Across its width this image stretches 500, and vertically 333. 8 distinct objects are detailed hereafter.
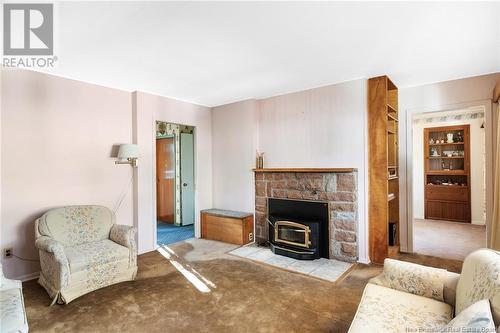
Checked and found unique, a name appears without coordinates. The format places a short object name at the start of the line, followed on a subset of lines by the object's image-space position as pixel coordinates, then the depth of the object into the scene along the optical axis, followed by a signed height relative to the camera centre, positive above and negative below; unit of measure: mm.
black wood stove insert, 3537 -889
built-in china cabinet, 5750 -193
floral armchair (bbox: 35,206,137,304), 2455 -847
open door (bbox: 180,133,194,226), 5704 -262
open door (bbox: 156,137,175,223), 5883 -252
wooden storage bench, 4246 -987
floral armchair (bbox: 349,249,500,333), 1165 -806
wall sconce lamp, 3516 +216
